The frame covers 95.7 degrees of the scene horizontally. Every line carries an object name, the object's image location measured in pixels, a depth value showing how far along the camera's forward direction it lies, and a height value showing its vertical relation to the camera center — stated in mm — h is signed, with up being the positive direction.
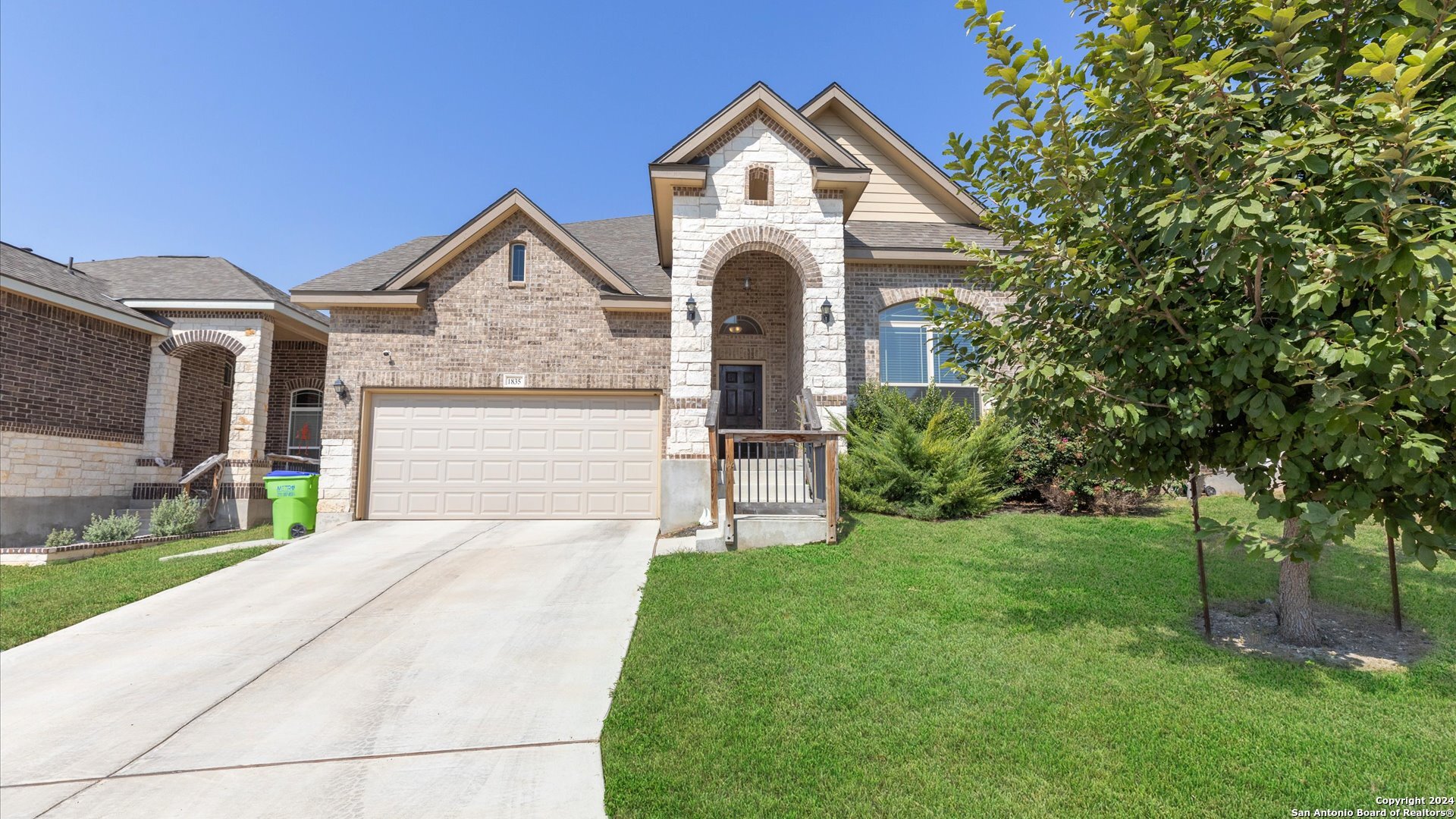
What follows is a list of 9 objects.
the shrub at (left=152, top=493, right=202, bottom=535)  11477 -969
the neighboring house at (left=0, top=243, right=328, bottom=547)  11258 +1543
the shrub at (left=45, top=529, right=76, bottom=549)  10016 -1180
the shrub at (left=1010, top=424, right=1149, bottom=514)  9406 -268
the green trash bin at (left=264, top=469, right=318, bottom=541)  10914 -641
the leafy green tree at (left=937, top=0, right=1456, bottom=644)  2854 +1082
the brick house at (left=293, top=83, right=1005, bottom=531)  11523 +1870
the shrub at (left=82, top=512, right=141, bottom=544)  10312 -1064
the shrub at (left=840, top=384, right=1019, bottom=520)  8984 -58
